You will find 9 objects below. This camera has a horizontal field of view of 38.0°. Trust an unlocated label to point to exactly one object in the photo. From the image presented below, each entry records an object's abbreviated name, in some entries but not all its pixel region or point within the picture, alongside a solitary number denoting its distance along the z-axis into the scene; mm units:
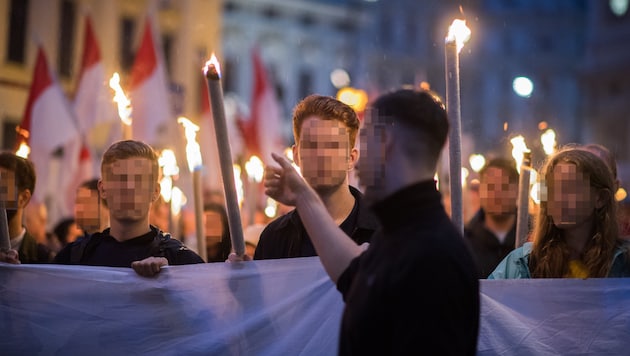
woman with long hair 3980
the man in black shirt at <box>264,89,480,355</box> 2440
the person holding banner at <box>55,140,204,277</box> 4207
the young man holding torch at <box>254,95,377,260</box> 3865
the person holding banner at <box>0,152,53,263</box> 4965
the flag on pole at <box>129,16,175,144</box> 12016
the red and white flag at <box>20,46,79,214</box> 10859
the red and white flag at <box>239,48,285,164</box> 14984
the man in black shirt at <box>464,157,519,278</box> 6039
